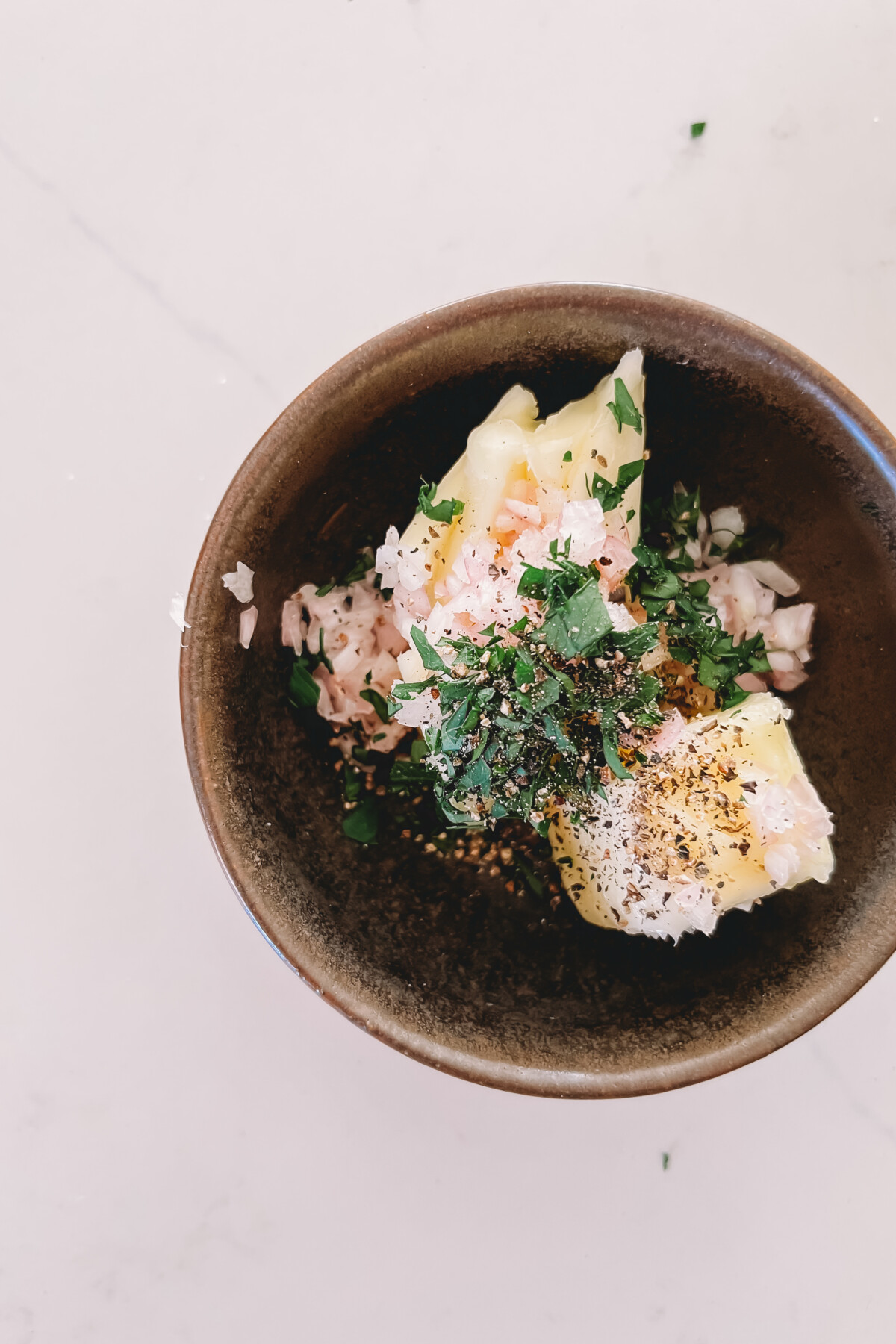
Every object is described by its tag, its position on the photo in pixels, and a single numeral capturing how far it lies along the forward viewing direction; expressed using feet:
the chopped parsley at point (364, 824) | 0.76
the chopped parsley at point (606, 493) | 0.69
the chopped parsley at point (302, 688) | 0.75
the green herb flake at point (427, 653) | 0.68
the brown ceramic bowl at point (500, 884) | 0.68
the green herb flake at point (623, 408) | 0.69
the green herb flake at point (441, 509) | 0.71
